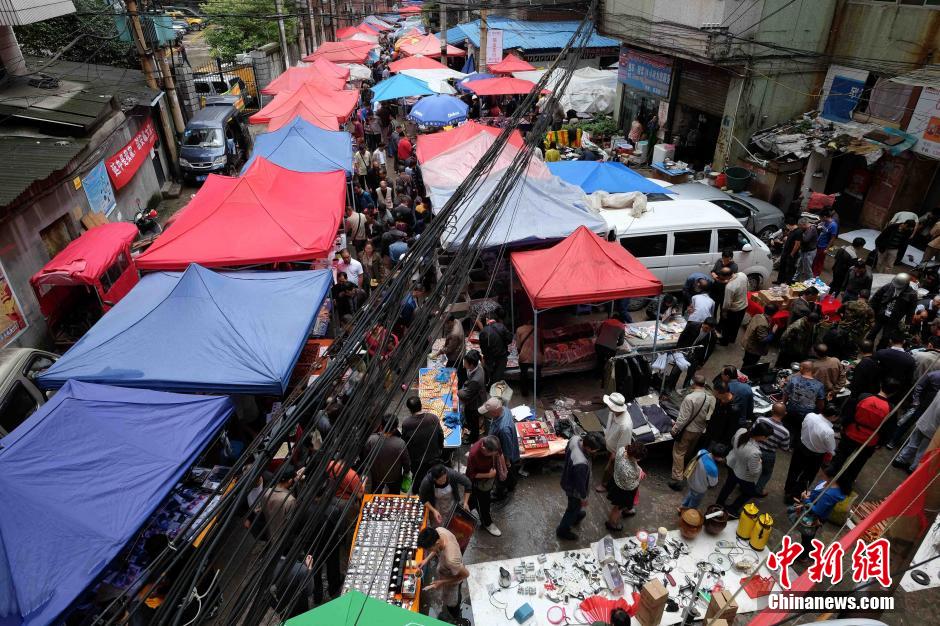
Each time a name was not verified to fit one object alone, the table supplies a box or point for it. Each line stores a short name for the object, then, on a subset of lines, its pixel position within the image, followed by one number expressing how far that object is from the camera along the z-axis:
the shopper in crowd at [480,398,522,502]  6.73
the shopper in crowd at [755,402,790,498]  6.57
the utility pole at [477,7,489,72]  22.22
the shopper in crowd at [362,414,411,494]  6.47
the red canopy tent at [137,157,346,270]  9.33
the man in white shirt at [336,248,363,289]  10.59
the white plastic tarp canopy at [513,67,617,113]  22.77
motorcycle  13.98
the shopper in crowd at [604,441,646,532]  6.29
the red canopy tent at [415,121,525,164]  14.23
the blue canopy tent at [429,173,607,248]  9.86
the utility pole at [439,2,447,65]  26.27
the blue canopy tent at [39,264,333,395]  6.86
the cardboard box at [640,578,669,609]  5.21
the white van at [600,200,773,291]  10.83
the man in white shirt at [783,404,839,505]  6.50
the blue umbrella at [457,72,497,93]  22.60
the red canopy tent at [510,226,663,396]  8.38
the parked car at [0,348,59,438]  7.28
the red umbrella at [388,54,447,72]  24.75
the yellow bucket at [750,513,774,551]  6.27
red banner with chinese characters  14.00
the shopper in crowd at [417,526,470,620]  5.27
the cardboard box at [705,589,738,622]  5.17
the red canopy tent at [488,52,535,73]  22.66
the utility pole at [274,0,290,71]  29.50
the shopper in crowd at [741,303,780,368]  8.74
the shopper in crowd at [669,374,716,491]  6.98
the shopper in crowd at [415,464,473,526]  5.95
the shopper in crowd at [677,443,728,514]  6.48
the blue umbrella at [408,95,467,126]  18.30
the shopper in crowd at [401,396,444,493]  6.59
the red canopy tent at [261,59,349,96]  21.80
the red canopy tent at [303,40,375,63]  30.17
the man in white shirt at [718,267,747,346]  9.59
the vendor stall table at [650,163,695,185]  17.31
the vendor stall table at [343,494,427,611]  5.31
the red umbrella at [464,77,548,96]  20.52
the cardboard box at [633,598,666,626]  5.30
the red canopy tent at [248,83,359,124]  17.92
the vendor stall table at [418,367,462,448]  7.64
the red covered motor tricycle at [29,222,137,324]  9.61
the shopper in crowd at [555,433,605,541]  6.20
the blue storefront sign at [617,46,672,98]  18.86
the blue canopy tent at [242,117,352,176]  13.65
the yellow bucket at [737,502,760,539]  6.36
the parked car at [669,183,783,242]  12.98
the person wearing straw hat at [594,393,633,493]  6.79
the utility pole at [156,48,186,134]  17.47
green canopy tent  4.00
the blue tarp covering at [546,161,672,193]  12.76
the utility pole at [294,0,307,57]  36.48
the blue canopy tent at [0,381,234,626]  4.57
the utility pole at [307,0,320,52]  36.06
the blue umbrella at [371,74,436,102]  20.90
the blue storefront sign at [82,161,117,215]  12.66
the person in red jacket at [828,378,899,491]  6.67
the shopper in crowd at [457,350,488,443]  7.73
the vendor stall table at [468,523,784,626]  5.65
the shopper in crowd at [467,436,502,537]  6.22
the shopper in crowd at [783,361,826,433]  7.22
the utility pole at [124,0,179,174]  15.77
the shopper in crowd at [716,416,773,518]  6.44
